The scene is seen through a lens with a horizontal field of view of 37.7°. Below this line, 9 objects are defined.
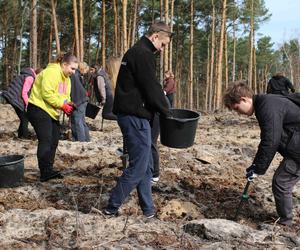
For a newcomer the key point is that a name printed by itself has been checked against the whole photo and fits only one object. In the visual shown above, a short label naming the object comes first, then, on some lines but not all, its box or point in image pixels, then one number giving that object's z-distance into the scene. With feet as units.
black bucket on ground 16.14
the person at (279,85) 35.70
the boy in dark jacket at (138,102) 12.55
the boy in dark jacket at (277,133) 12.74
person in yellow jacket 16.97
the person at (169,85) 45.21
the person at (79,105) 26.45
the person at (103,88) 30.07
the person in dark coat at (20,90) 26.08
